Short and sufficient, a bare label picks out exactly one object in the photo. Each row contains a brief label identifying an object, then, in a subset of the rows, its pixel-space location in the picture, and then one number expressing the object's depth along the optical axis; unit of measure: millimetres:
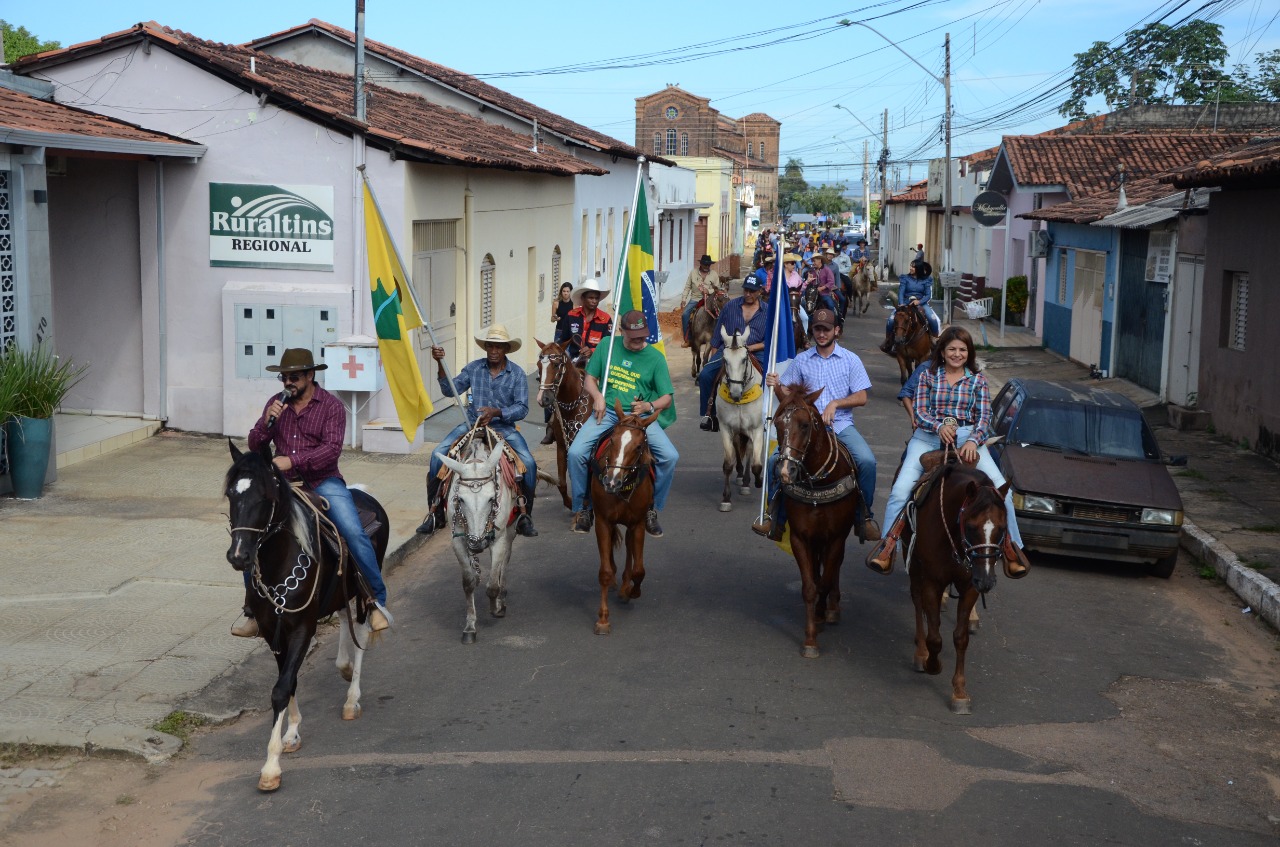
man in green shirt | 9711
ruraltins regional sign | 15695
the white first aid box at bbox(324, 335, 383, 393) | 15203
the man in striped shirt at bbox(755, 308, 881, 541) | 9352
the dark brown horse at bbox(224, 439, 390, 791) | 6160
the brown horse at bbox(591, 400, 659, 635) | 8867
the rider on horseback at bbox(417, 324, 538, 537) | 9867
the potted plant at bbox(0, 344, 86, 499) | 12312
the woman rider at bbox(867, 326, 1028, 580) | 8547
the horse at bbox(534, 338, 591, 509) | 12618
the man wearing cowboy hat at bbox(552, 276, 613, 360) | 15625
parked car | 11156
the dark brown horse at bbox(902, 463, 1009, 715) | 7344
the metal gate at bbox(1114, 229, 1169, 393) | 22219
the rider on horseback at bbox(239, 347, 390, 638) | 7242
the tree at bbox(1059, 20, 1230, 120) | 55250
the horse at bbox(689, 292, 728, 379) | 23109
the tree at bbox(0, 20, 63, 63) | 47875
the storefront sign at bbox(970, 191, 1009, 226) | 29234
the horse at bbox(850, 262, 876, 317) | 41562
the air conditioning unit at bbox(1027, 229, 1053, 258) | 30672
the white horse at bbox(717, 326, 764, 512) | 13422
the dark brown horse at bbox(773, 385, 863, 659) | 8484
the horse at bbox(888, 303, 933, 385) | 20844
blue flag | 10594
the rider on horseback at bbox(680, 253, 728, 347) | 24828
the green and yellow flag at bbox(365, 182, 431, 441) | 9578
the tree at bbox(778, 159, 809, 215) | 137875
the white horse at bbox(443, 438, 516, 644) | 8758
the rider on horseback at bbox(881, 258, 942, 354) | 24719
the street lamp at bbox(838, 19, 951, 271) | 35844
